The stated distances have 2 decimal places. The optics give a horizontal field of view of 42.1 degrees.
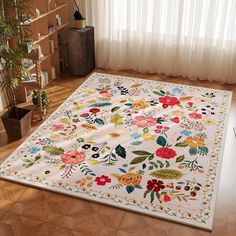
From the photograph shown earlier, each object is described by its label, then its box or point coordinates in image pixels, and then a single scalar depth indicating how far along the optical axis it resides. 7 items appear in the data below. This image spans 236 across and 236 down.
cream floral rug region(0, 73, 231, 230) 2.53
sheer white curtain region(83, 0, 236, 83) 3.95
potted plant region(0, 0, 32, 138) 2.85
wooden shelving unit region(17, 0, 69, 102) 3.61
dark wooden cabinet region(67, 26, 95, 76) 4.09
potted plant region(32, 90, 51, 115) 3.39
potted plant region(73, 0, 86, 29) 4.09
